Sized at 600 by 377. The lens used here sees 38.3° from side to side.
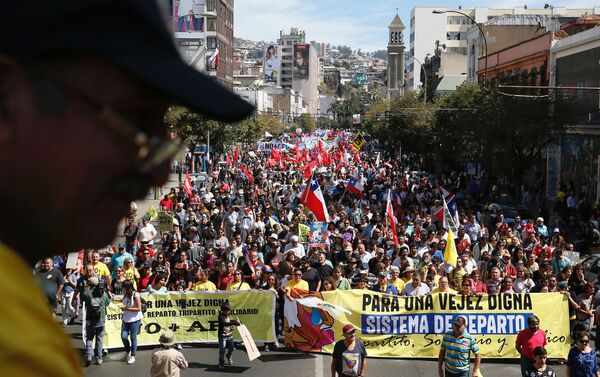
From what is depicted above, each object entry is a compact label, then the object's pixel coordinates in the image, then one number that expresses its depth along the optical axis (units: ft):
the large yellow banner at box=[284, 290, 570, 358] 44.70
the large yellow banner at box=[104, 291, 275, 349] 47.65
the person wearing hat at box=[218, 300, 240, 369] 44.19
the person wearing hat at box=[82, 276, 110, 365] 44.01
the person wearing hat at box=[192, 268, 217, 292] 48.32
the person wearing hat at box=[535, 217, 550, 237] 71.41
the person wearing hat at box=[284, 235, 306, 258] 58.70
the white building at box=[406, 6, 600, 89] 455.63
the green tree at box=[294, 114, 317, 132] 581.53
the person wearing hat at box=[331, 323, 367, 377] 33.88
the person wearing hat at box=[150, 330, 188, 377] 33.95
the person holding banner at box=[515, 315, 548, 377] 34.99
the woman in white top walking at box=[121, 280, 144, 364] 44.80
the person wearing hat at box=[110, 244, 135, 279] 52.80
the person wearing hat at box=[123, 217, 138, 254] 65.76
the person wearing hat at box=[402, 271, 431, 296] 45.60
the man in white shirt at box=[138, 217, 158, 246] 67.05
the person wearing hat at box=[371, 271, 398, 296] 46.75
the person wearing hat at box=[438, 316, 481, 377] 34.42
